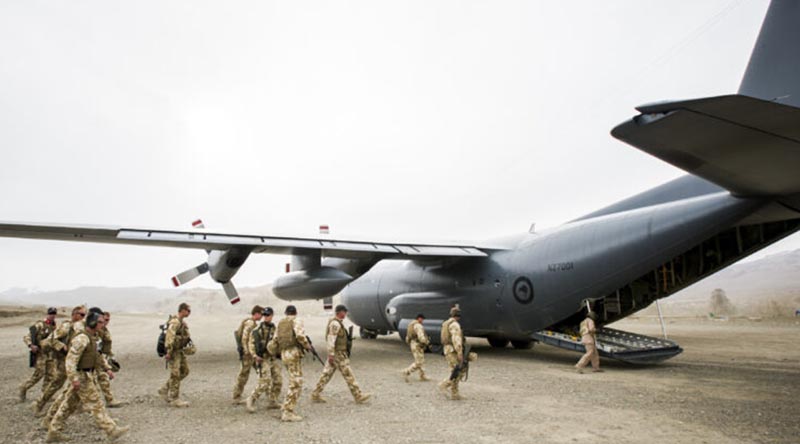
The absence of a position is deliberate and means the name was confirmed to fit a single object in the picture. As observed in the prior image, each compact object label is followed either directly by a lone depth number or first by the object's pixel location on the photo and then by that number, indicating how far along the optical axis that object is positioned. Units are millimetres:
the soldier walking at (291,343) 6639
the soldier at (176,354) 7348
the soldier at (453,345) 7629
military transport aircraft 5207
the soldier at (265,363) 6922
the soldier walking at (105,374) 7113
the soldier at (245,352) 7384
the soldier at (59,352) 6473
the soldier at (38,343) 7725
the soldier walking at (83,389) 5445
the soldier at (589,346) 10227
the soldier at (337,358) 7367
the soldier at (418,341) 9273
